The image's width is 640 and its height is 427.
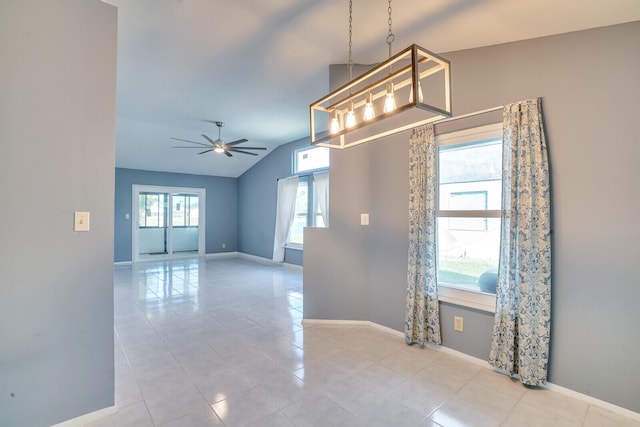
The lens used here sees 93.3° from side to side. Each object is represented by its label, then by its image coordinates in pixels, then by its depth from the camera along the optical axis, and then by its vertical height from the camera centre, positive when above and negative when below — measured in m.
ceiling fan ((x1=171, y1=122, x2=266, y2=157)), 5.48 +1.29
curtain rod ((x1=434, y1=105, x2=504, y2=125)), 2.44 +0.89
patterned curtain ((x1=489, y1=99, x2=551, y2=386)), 2.17 -0.26
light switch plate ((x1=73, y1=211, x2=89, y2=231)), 1.86 -0.02
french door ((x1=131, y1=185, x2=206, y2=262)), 7.89 -0.13
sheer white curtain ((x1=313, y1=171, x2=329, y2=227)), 6.07 +0.56
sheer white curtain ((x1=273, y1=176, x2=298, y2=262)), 7.01 +0.15
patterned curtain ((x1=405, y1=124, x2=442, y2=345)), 2.79 -0.24
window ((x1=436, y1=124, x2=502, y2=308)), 2.55 +0.09
